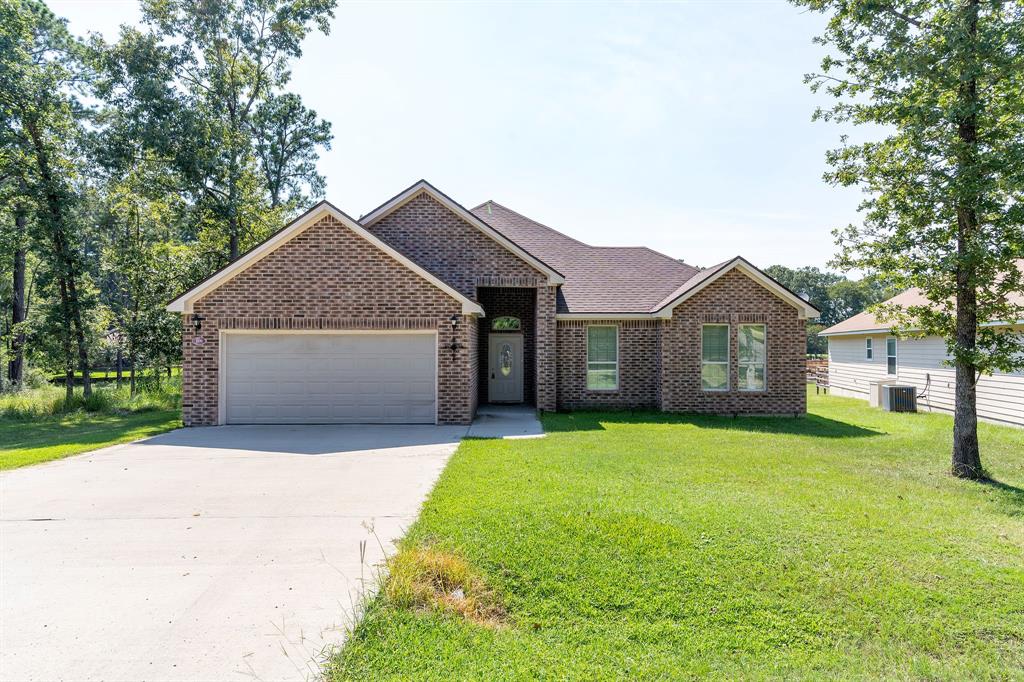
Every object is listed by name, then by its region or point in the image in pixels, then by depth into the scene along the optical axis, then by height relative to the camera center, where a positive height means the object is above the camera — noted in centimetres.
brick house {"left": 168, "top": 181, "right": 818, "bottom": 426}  1206 +59
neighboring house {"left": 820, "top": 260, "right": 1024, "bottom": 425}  1366 -71
